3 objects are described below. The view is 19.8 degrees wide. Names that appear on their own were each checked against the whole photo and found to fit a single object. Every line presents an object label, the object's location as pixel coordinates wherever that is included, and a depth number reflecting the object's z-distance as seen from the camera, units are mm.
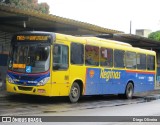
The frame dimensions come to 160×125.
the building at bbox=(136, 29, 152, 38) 88875
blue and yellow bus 17297
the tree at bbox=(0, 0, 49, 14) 38656
